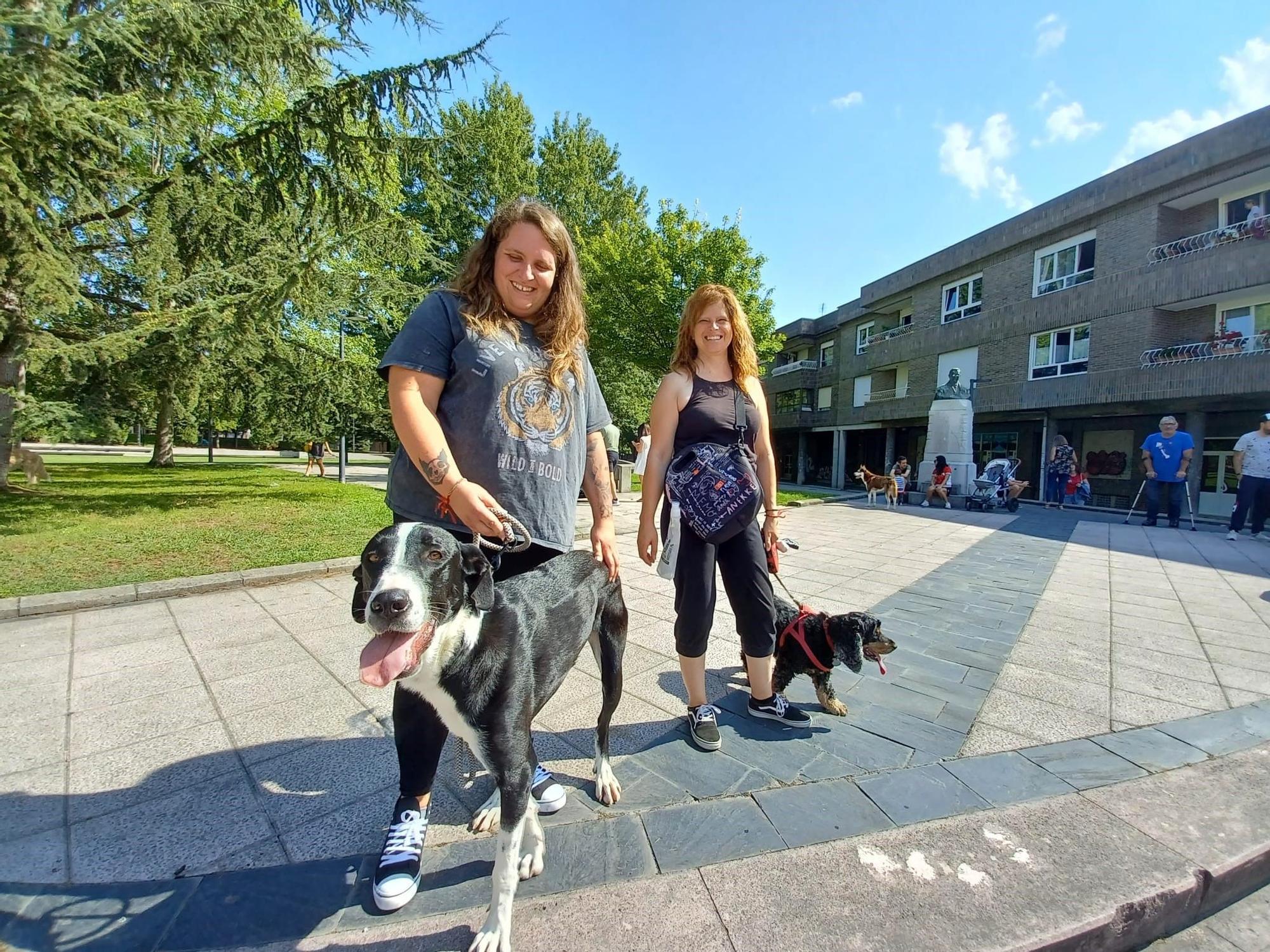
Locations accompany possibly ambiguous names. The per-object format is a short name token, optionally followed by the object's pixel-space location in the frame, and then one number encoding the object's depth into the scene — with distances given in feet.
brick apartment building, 49.93
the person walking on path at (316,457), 61.11
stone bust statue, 54.54
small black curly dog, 8.93
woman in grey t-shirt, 5.39
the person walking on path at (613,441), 36.09
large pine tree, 20.06
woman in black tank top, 8.22
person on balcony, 48.06
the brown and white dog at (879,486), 46.98
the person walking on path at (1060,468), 52.95
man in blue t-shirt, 32.81
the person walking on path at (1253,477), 29.32
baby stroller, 45.70
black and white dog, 4.34
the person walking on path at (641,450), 44.45
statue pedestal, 51.35
